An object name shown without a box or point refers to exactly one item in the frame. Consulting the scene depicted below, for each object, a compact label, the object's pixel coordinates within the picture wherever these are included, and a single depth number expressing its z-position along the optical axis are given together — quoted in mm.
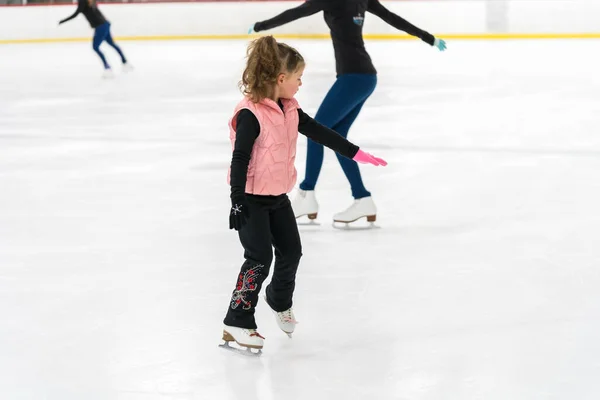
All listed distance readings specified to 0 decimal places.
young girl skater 4874
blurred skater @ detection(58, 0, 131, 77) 24534
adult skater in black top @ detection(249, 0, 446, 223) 7889
